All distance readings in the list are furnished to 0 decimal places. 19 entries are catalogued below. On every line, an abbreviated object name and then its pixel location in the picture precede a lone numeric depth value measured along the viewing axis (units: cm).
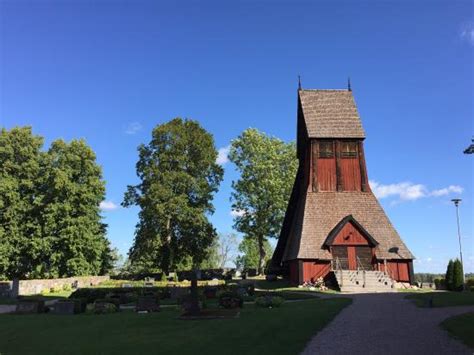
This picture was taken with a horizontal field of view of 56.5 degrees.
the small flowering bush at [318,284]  3241
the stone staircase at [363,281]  3070
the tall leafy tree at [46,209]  4634
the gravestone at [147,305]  2014
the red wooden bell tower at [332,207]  3469
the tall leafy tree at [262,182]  5534
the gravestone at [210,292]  2716
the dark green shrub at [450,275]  3247
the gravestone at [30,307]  2120
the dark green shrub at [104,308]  2042
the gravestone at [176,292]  2794
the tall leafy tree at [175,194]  4916
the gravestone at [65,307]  2050
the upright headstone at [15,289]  3353
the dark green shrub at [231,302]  1995
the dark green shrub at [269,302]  1961
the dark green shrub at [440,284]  3462
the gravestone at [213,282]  3946
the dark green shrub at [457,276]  3216
